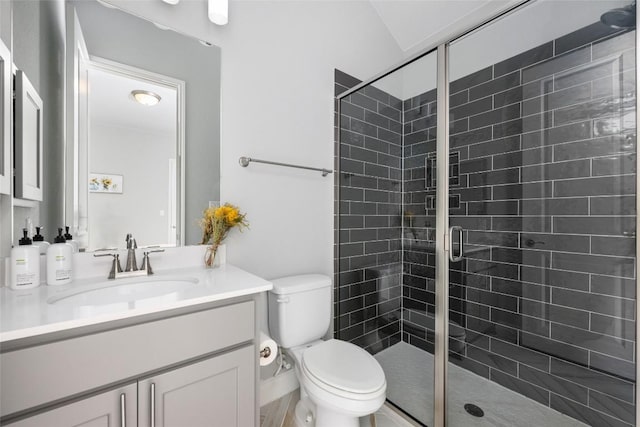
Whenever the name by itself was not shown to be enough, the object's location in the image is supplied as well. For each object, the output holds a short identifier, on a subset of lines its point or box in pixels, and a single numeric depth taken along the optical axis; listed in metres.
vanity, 0.69
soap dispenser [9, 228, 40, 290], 0.95
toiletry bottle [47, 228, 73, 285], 1.03
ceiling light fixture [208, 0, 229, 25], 1.40
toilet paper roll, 1.26
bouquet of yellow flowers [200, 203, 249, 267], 1.41
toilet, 1.18
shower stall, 1.36
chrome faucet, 1.24
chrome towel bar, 1.57
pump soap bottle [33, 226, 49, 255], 1.05
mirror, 1.12
